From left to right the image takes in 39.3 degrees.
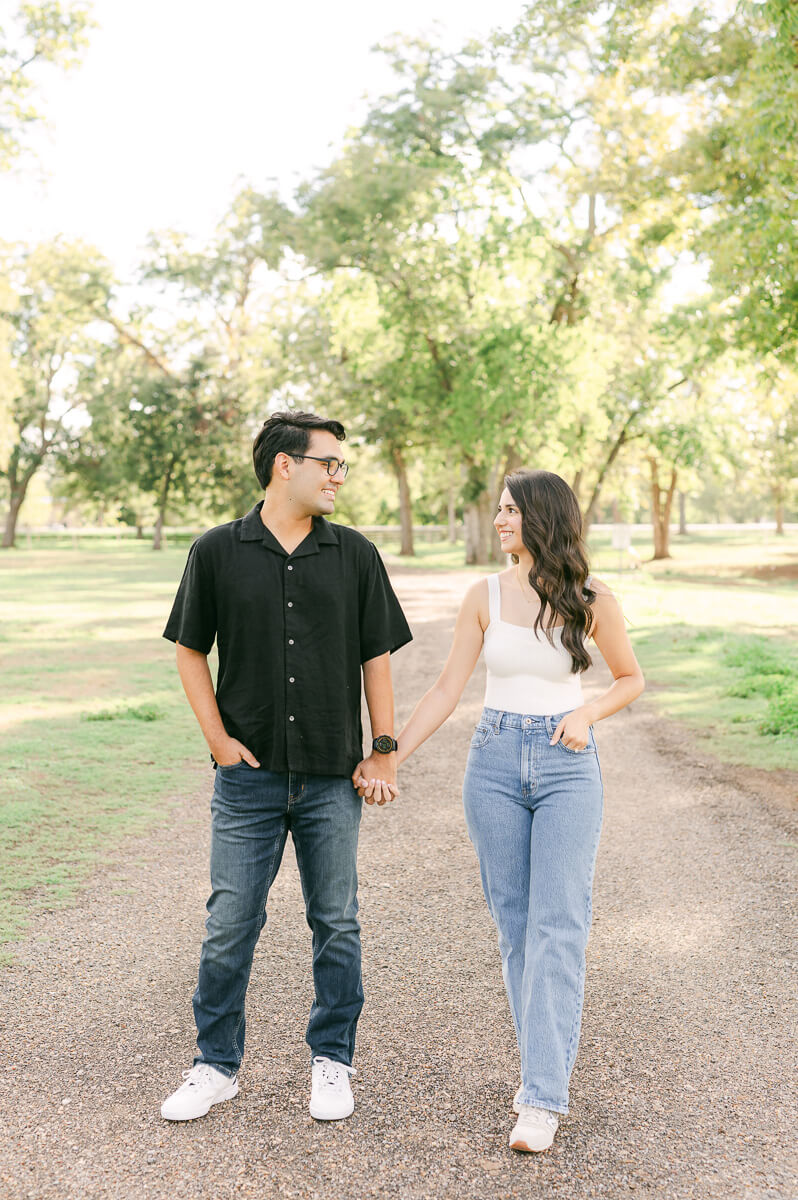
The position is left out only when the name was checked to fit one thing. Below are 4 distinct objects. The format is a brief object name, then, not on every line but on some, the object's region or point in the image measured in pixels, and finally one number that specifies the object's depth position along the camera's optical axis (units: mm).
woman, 3205
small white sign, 29078
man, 3348
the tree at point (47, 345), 49062
